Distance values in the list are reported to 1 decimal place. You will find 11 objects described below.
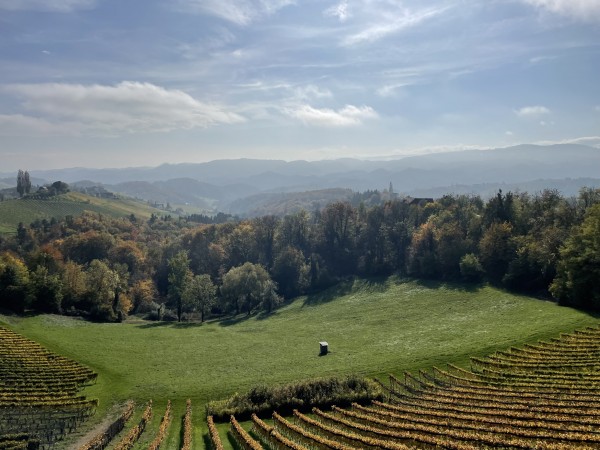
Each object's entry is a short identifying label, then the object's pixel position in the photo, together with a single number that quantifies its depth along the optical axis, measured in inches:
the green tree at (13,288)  3558.1
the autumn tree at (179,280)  4566.4
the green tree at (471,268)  4148.6
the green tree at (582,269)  2805.1
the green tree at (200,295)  4564.5
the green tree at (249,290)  4832.7
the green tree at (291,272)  5423.2
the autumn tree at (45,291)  3727.6
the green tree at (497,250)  4052.7
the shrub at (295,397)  1751.0
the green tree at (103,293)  4033.0
